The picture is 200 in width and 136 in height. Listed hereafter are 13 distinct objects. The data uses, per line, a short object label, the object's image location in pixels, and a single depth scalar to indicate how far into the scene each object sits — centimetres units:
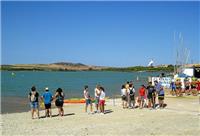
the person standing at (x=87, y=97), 1085
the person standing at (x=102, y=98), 1070
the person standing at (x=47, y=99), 1006
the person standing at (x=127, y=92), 1182
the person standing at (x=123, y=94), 1187
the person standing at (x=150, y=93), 1164
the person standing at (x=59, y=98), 1014
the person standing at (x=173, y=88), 1677
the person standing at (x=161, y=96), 1178
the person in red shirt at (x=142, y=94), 1190
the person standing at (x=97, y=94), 1071
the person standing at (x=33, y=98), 981
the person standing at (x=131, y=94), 1178
